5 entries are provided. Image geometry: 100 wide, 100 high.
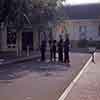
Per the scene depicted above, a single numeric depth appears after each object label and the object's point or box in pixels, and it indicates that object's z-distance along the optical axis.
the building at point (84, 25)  58.44
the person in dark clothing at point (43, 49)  27.86
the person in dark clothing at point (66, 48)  25.20
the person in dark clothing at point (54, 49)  26.12
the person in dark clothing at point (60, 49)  26.14
